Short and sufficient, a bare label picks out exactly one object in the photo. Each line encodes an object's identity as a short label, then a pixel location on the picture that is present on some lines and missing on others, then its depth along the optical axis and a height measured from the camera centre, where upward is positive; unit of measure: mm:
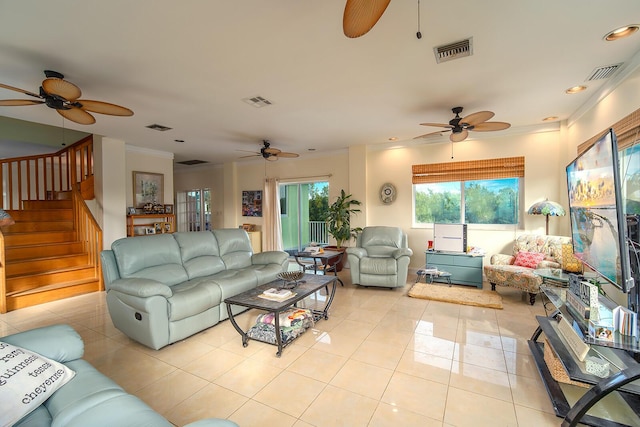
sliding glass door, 7840 +6
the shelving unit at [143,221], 5629 -74
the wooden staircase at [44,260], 3992 -628
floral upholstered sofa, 3620 -733
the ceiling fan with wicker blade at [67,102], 2344 +1105
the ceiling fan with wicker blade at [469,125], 3225 +1077
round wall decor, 5645 +404
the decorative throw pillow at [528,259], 3924 -691
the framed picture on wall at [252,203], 7534 +352
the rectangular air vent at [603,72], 2693 +1356
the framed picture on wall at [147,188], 5900 +645
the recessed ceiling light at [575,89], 3123 +1358
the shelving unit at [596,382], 1502 -998
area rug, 3688 -1179
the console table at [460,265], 4406 -861
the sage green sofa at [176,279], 2531 -695
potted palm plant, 5797 -121
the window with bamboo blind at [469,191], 4789 +375
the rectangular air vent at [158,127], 4455 +1460
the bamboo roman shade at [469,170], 4691 +735
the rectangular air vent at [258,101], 3381 +1414
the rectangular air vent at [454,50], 2259 +1354
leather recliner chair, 4242 -725
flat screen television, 1578 -26
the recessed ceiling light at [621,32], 2097 +1349
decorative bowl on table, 3004 -681
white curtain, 7199 -12
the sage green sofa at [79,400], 1094 -779
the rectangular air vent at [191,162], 7604 +1524
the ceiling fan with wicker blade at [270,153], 5073 +1143
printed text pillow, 1083 -681
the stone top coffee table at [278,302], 2447 -776
